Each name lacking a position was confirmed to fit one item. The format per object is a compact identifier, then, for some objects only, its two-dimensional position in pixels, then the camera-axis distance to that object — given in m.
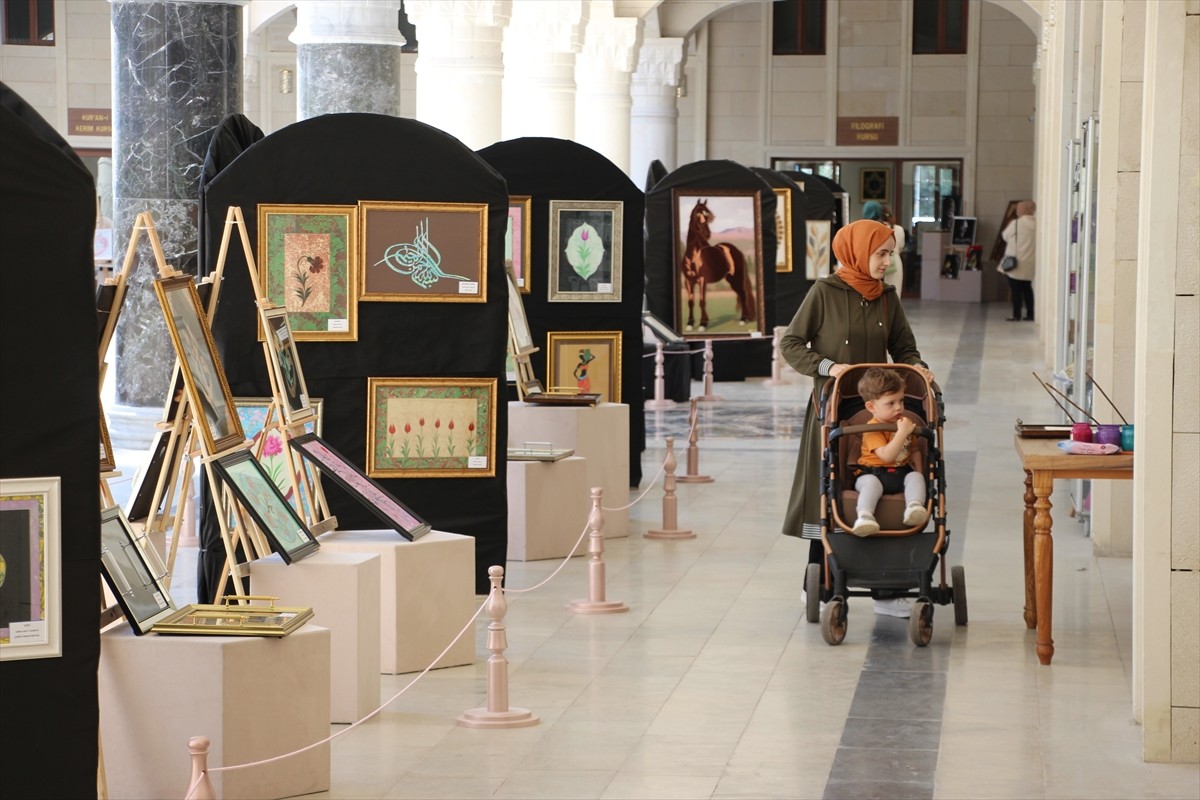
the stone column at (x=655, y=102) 43.93
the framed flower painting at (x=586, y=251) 17.31
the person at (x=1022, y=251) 43.30
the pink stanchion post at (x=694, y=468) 18.65
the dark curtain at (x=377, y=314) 11.78
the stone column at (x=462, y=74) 23.09
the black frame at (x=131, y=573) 7.69
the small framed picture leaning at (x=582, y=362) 17.55
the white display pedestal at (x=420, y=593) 10.27
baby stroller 11.01
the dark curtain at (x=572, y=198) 17.25
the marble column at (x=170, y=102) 17.31
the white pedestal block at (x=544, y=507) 14.25
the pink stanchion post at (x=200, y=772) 6.45
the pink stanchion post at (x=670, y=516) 15.20
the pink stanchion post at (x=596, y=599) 12.24
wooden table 10.50
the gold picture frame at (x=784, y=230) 30.19
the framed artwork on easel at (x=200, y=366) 9.04
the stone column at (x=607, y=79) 35.17
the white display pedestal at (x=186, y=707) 7.59
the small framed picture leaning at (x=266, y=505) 9.16
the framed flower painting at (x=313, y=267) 11.88
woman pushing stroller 11.76
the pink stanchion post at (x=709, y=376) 27.14
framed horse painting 25.19
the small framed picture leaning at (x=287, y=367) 10.35
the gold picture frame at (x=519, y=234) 17.21
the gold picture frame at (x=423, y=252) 12.09
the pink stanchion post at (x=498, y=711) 9.22
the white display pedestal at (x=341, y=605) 9.12
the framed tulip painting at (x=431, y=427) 12.35
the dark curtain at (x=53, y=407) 5.48
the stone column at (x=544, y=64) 28.42
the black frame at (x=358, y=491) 10.29
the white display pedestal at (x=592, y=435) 15.57
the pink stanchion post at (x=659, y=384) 25.50
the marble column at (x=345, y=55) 18.82
